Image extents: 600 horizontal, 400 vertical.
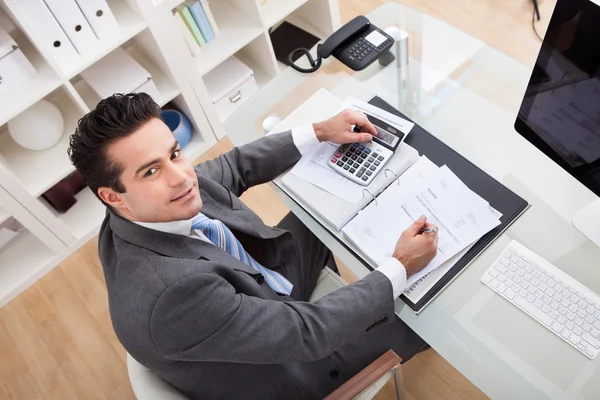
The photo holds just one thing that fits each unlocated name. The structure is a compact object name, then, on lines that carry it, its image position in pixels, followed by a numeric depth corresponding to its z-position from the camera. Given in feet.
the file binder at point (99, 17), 5.92
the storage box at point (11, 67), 5.69
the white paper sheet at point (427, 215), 3.90
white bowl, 6.50
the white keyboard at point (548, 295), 3.52
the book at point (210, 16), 6.93
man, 3.37
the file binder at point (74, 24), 5.70
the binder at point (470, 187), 3.82
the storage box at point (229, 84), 7.88
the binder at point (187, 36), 6.73
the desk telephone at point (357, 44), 5.20
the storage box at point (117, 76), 6.78
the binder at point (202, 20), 6.87
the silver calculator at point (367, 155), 4.35
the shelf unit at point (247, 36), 7.37
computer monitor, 3.25
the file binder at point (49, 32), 5.50
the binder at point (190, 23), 6.81
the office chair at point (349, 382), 3.46
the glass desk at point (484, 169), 3.53
